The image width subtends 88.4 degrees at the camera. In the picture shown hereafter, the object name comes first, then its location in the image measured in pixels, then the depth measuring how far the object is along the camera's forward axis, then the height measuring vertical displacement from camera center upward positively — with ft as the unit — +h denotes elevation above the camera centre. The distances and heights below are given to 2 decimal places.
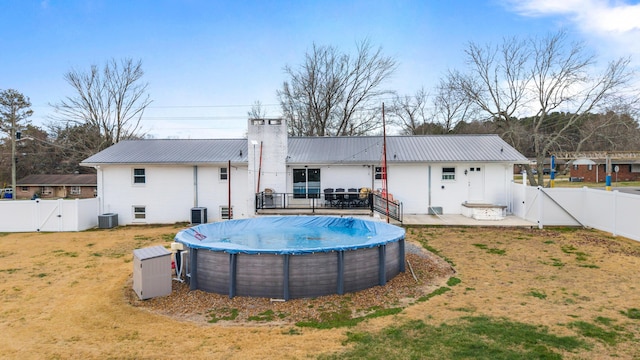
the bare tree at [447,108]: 107.90 +24.24
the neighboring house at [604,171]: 144.87 +0.81
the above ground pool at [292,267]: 22.29 -6.48
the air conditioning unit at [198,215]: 55.31 -6.38
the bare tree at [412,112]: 122.93 +23.76
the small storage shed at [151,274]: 22.62 -6.72
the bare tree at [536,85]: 73.87 +21.18
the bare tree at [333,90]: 106.52 +28.20
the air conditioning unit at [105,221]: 54.75 -7.17
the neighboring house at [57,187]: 133.18 -3.40
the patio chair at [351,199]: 50.62 -3.64
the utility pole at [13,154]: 110.22 +8.13
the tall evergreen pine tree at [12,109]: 118.21 +26.10
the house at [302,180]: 57.72 -0.73
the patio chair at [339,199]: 50.62 -3.65
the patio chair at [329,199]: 51.78 -3.78
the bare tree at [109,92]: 103.50 +27.29
